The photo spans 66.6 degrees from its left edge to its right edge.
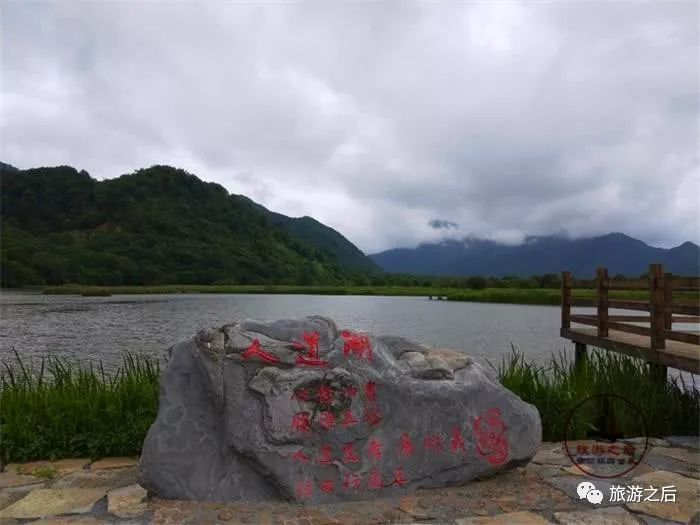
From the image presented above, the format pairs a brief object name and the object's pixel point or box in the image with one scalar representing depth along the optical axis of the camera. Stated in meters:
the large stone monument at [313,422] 3.97
